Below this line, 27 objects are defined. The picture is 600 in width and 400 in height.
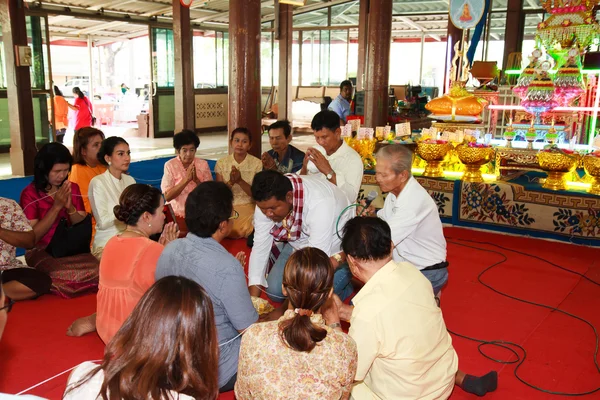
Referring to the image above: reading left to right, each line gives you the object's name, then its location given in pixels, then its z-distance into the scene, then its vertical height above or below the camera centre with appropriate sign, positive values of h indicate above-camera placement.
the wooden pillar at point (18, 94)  6.88 -0.16
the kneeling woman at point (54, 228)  3.37 -0.88
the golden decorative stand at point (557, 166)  4.72 -0.63
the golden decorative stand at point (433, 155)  5.35 -0.63
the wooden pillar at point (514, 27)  10.49 +1.15
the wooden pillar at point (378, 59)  6.93 +0.35
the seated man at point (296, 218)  2.49 -0.64
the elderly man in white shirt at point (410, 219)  2.82 -0.65
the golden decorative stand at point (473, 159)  5.11 -0.63
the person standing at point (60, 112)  9.77 -0.52
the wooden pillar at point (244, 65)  5.51 +0.20
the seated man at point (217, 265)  2.02 -0.65
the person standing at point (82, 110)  9.77 -0.48
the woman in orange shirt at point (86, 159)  3.78 -0.52
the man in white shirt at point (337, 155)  3.63 -0.44
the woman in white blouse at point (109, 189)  3.46 -0.65
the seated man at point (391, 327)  1.70 -0.72
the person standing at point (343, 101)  7.77 -0.20
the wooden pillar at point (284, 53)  10.57 +0.60
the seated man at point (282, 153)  4.46 -0.54
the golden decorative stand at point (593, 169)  4.55 -0.63
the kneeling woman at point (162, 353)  1.18 -0.57
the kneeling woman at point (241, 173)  4.47 -0.71
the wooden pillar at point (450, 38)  9.93 +0.88
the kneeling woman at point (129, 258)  2.29 -0.70
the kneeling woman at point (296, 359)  1.49 -0.72
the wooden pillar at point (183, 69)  9.51 +0.26
